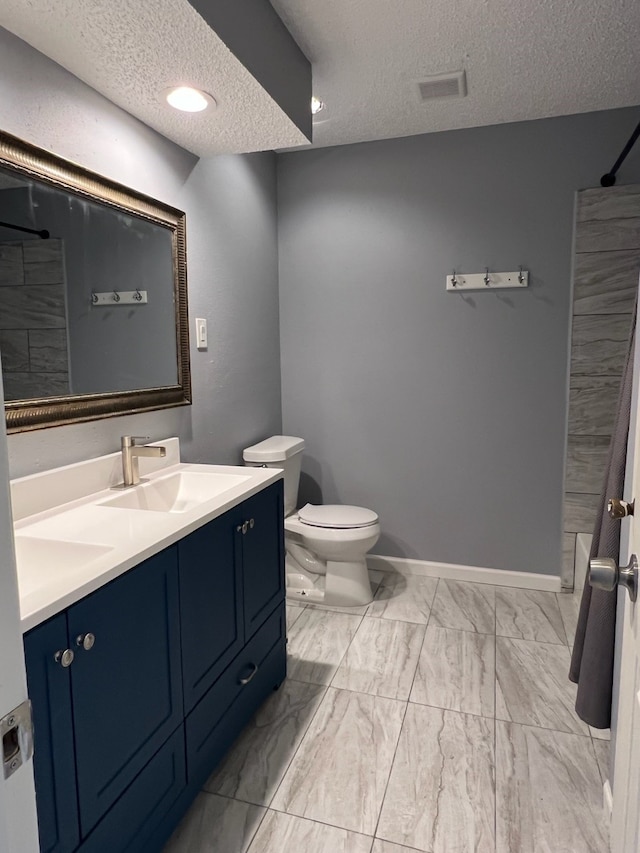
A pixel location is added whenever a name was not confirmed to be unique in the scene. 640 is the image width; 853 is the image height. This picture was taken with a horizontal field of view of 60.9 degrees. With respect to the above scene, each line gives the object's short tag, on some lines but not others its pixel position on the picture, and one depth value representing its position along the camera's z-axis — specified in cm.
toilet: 267
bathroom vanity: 104
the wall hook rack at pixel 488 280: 279
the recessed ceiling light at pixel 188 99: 171
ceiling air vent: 224
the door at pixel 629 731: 85
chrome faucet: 186
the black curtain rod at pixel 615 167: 216
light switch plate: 234
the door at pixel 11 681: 51
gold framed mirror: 149
